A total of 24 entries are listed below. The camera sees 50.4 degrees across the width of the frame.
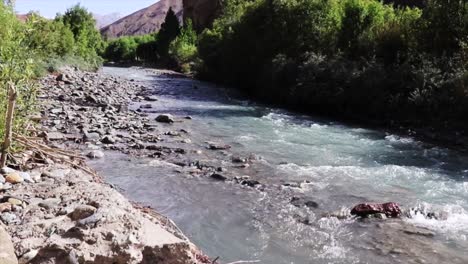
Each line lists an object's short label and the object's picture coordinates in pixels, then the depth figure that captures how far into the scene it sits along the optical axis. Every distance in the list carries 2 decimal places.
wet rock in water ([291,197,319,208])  9.53
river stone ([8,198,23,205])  6.39
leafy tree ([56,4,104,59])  47.88
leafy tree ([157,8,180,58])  87.19
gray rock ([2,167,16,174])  7.48
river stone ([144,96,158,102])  25.88
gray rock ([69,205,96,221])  5.58
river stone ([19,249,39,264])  4.81
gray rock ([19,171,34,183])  7.57
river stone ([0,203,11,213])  6.14
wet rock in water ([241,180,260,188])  10.78
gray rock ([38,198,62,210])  6.40
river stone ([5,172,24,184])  7.32
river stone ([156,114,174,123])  18.92
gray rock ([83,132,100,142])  14.01
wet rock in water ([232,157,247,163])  12.86
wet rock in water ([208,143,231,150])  14.39
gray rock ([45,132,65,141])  12.98
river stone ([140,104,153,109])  22.58
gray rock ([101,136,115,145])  13.95
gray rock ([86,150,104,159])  12.15
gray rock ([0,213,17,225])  5.81
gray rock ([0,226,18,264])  4.46
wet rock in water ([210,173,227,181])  11.17
